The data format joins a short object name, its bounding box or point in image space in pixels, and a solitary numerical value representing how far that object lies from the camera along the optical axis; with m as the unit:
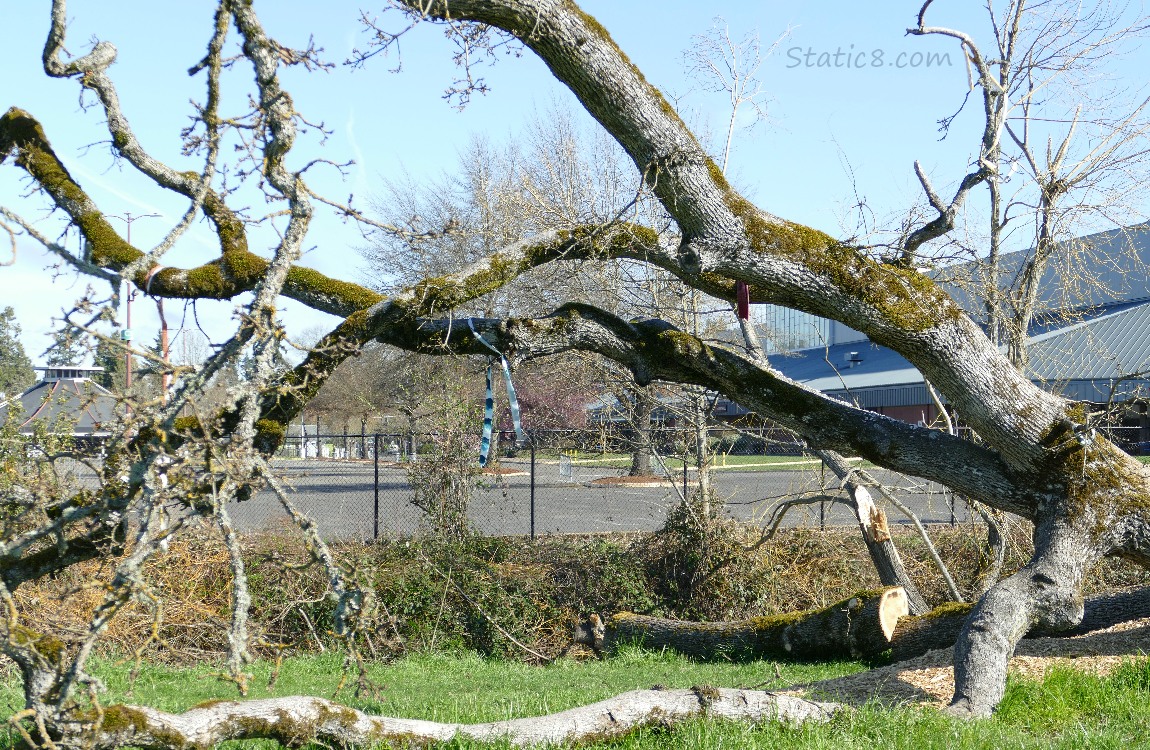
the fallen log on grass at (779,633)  8.76
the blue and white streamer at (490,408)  6.34
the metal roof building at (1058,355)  11.75
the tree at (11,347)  32.78
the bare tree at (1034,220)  10.80
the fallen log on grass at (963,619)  8.14
